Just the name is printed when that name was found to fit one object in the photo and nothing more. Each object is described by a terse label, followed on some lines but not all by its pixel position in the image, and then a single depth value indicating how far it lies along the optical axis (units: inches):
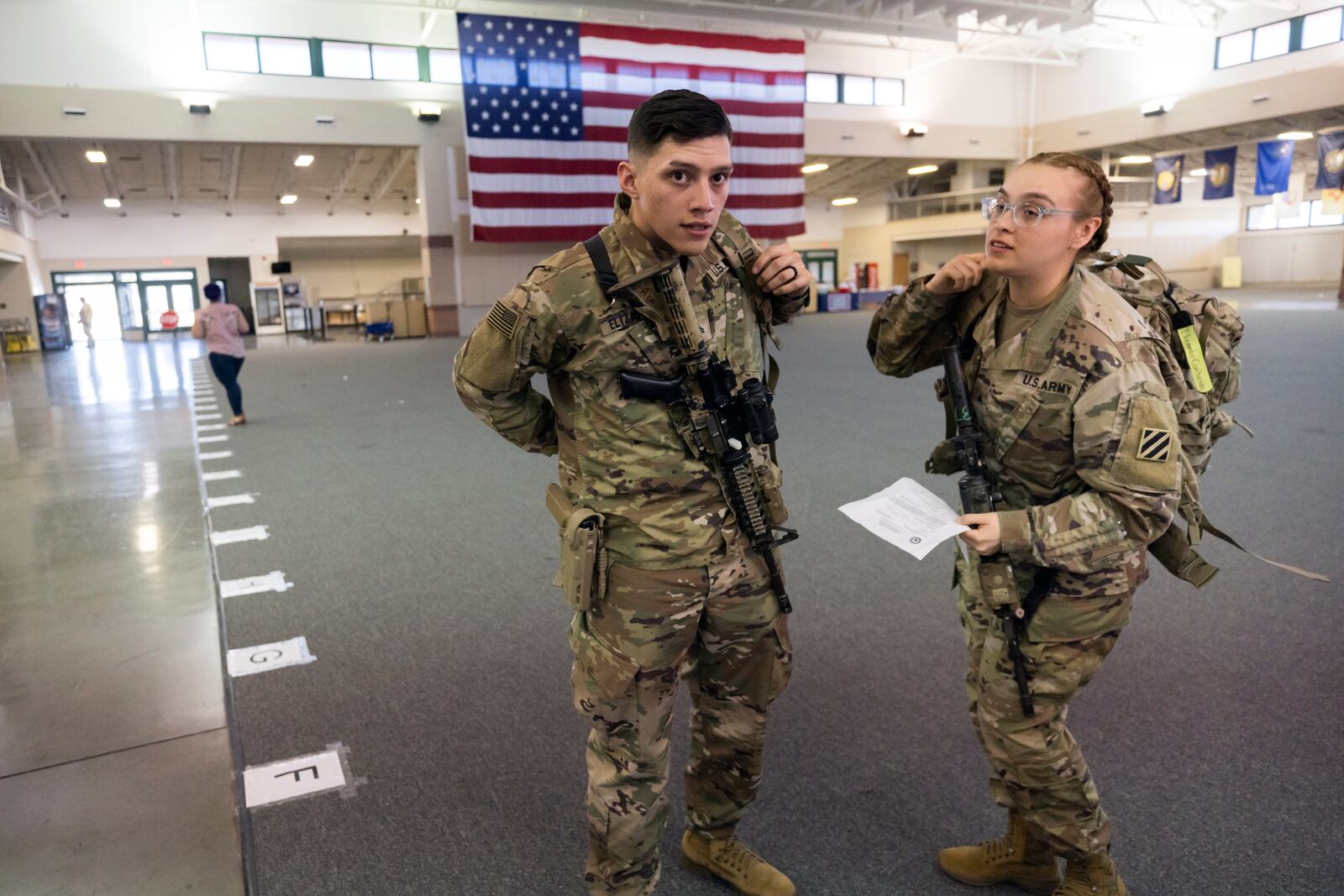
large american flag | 681.0
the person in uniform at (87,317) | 1026.7
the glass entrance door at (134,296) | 1115.9
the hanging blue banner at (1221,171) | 866.1
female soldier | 62.1
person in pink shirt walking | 322.3
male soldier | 62.9
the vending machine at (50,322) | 915.4
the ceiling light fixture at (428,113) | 759.1
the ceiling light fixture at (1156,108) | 861.8
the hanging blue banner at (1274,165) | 833.5
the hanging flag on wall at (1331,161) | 753.0
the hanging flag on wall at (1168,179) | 937.5
